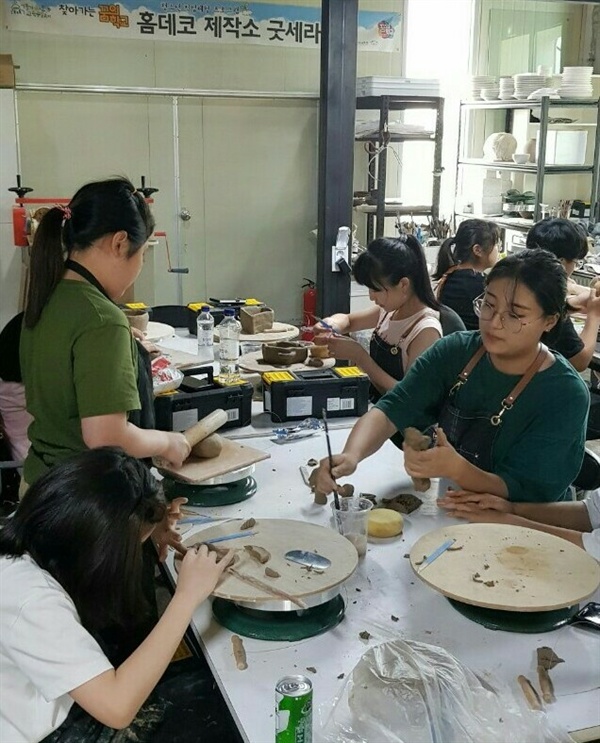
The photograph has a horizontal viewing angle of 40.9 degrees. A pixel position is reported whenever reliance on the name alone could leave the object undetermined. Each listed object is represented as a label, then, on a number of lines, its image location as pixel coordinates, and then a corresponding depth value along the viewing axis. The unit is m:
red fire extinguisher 6.11
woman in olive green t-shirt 1.78
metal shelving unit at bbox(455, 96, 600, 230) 5.48
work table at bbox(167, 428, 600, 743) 1.31
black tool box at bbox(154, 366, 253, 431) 2.52
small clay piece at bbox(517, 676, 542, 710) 1.29
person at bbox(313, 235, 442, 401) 2.90
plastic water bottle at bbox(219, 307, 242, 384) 3.19
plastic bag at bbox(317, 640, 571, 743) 1.20
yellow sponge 1.85
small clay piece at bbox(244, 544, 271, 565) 1.58
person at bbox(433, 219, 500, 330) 3.77
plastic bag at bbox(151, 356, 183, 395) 2.59
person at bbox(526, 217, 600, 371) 3.59
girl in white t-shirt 1.22
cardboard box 4.77
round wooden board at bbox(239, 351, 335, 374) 3.07
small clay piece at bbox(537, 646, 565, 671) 1.38
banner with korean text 5.27
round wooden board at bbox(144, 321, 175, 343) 3.72
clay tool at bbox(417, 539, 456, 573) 1.53
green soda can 1.14
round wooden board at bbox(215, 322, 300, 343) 3.60
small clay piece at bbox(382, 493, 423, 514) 2.00
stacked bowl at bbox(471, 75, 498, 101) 5.91
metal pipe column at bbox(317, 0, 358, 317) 3.91
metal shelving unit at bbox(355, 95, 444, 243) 5.60
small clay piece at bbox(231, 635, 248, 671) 1.39
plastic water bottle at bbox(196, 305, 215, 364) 3.49
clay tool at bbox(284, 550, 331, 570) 1.55
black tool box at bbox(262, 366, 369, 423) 2.71
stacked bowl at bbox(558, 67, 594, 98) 5.50
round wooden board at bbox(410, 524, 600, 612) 1.43
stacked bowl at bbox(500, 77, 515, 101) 5.70
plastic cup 1.77
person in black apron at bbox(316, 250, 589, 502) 1.92
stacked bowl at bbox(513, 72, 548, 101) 5.51
